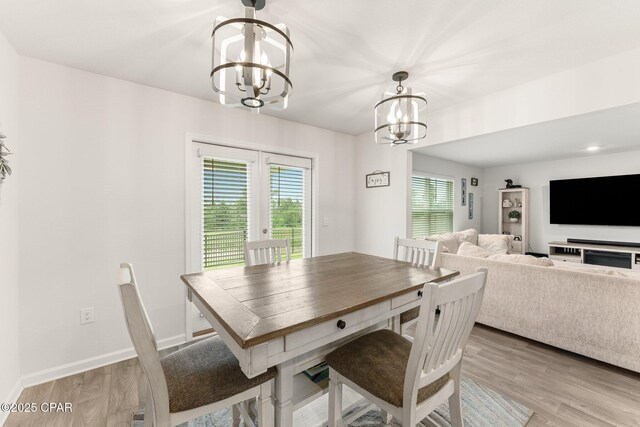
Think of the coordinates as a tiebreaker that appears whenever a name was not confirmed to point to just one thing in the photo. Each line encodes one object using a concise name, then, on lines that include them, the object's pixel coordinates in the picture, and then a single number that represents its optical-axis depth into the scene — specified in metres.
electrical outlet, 2.18
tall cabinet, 5.74
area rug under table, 1.62
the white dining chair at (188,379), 0.97
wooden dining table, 1.01
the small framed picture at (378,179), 3.62
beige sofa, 2.02
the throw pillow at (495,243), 4.60
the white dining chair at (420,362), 1.02
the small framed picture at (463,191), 5.84
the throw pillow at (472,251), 3.08
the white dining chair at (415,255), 1.88
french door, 2.76
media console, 4.39
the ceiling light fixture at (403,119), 1.91
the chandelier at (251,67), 1.19
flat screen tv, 4.69
